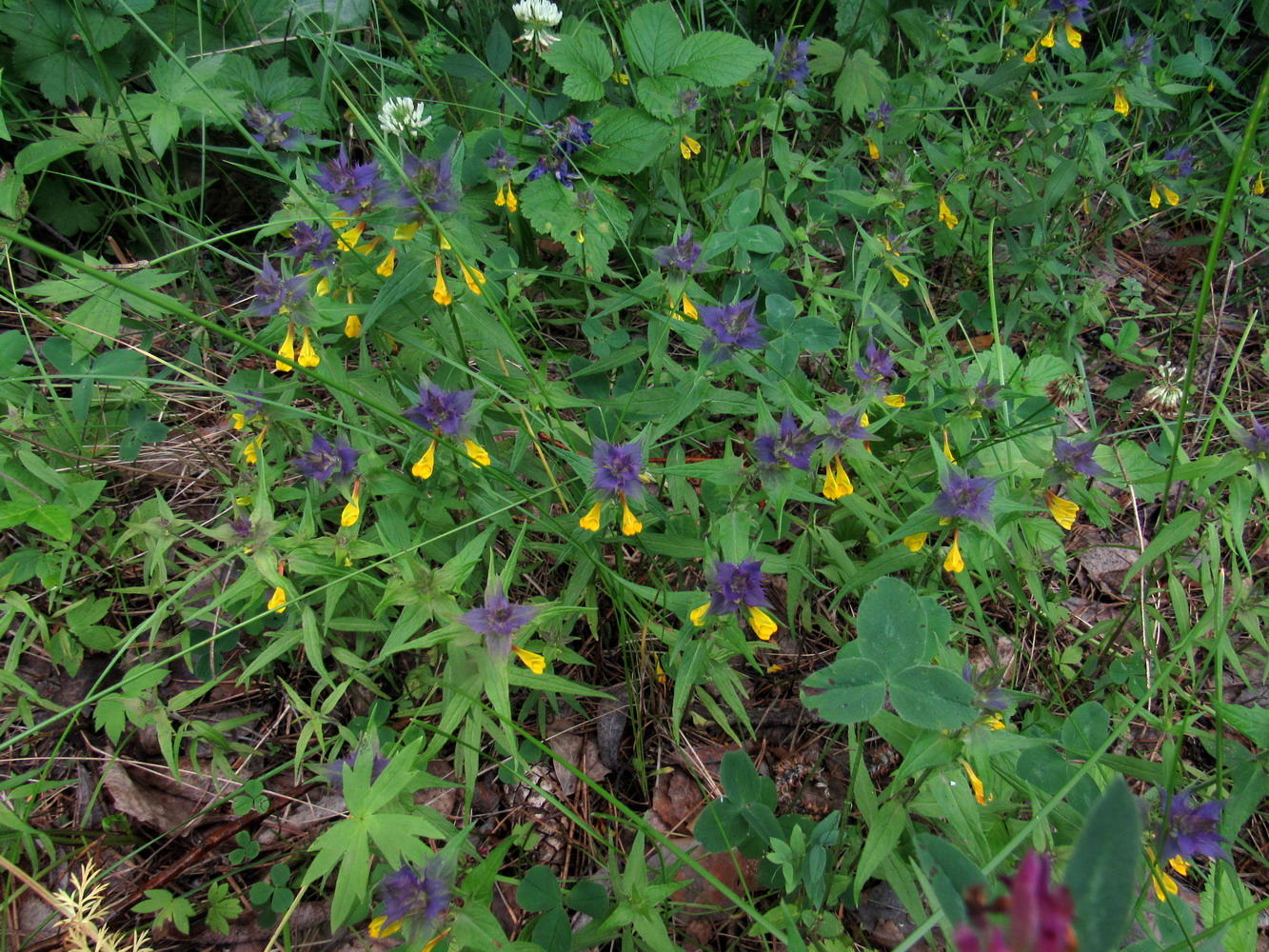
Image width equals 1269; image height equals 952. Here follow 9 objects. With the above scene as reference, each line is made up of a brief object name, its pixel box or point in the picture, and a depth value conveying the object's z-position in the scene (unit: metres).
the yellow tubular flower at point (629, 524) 0.36
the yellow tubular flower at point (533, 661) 0.34
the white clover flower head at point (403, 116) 0.50
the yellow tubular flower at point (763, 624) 0.33
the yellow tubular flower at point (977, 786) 0.30
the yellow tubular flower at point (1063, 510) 0.38
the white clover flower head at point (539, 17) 0.51
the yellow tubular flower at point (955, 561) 0.35
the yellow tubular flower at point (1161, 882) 0.30
